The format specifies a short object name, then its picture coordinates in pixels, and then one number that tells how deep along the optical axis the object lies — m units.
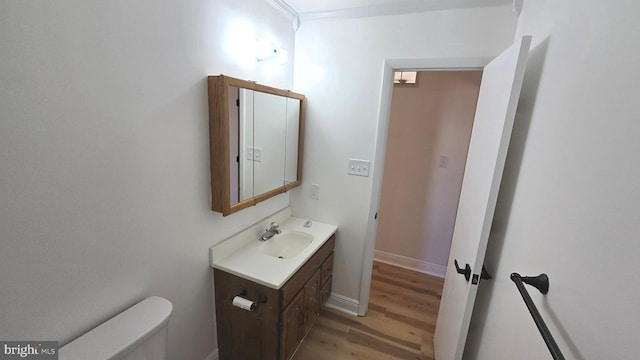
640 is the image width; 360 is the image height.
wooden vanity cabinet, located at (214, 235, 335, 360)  1.45
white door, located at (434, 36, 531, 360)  1.01
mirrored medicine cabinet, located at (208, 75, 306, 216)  1.36
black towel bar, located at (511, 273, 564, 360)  0.60
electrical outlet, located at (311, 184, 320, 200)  2.22
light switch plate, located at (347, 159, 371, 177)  2.01
